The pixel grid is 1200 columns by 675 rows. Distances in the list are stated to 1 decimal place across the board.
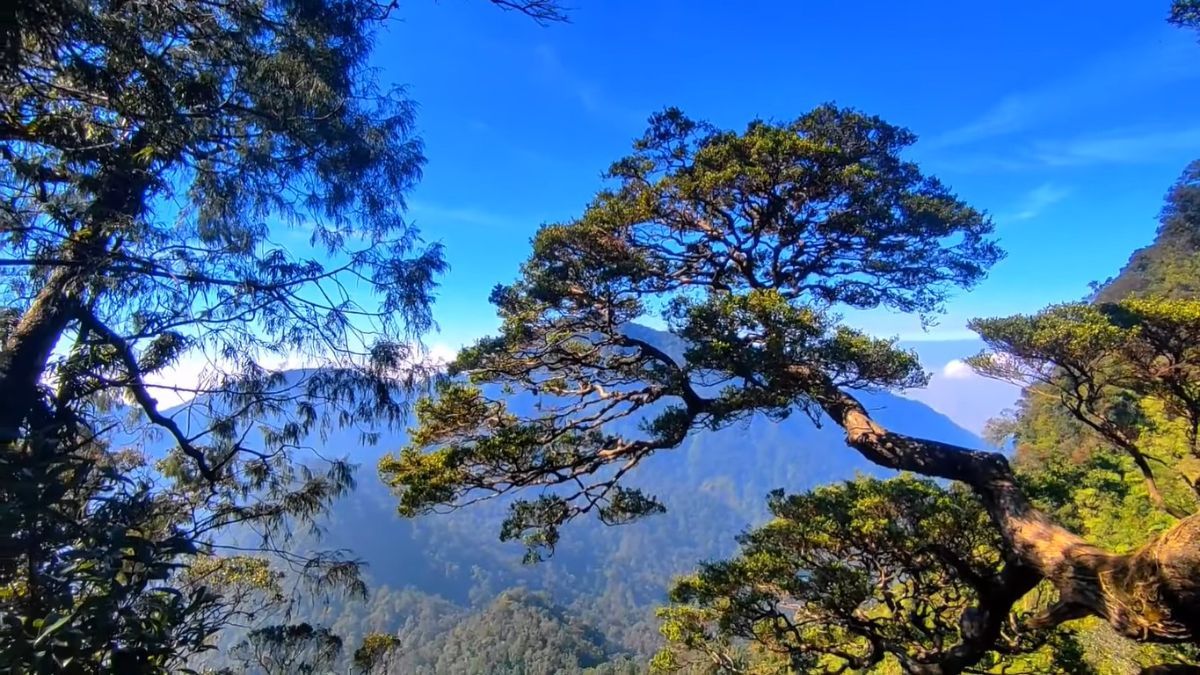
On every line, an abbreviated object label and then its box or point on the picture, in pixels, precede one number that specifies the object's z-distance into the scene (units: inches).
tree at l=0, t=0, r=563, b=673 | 70.2
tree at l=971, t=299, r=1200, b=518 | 139.6
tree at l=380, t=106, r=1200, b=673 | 141.3
